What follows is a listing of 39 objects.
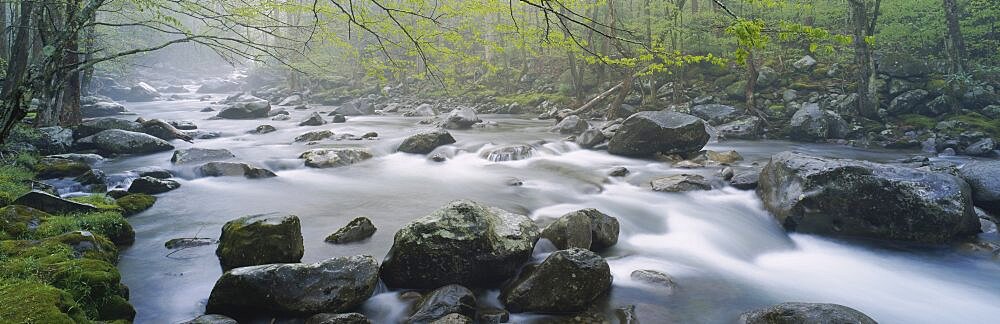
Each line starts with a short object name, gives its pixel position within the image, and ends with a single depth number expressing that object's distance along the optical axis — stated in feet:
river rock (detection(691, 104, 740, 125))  60.59
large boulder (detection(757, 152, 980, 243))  23.25
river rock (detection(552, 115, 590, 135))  60.13
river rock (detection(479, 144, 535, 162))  46.34
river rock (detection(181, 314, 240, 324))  14.84
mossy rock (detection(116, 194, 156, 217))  27.73
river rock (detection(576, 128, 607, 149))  50.34
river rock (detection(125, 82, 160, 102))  139.85
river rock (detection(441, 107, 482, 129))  67.15
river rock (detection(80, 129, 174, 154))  45.78
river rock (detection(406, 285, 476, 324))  16.15
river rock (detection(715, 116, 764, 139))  55.16
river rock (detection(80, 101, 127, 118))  88.44
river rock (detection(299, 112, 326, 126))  74.33
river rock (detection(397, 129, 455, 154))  50.39
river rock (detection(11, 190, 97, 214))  23.03
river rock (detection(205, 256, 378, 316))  15.79
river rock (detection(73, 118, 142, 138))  48.96
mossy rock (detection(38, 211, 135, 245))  20.15
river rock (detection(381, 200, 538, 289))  18.12
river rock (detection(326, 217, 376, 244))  24.08
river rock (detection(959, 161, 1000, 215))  25.91
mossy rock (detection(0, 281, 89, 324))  11.31
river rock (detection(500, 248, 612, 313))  16.97
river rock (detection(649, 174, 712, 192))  33.47
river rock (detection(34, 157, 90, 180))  33.76
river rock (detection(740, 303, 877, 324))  14.17
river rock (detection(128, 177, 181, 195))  32.37
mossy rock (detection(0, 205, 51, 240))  19.06
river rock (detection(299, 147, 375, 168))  43.78
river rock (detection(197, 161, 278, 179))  38.86
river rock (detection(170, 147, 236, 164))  41.86
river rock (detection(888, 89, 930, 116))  52.26
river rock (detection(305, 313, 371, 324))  15.15
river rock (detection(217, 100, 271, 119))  84.89
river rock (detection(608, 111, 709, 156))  43.09
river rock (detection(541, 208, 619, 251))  21.56
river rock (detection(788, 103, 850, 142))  51.29
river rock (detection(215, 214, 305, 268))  19.12
